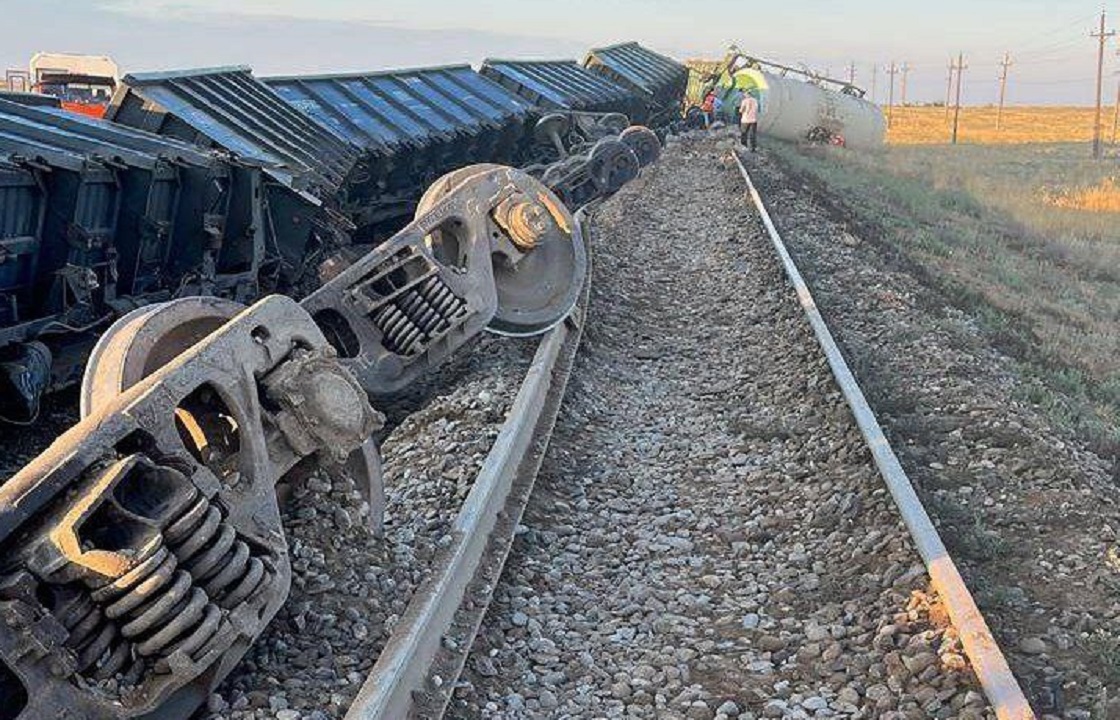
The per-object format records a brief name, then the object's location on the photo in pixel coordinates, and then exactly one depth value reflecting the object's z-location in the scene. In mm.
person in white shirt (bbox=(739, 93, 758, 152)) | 29672
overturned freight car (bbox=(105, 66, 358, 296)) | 10016
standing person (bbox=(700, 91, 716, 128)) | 36281
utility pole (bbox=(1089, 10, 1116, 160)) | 62459
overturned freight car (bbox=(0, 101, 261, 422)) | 7016
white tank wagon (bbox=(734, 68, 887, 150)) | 36156
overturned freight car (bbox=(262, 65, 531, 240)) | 13641
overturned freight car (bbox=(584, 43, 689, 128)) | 29516
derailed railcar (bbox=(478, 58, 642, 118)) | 20188
